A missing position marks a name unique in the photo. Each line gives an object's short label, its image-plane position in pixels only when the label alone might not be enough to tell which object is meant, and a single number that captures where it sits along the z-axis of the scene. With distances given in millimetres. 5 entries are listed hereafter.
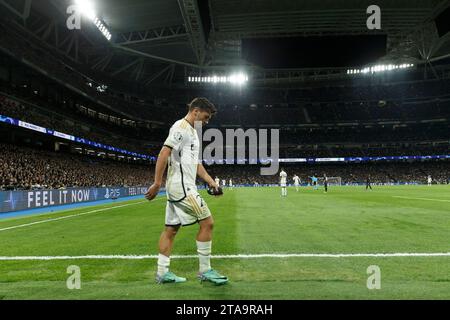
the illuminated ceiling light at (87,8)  35375
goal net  70619
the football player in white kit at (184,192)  4750
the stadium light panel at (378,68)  70125
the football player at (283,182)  28722
